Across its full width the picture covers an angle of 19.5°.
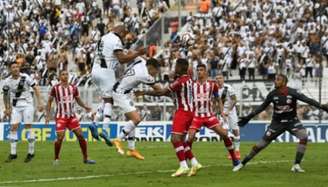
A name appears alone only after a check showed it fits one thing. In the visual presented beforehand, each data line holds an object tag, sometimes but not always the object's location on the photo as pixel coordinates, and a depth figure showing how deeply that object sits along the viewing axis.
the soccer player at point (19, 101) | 25.66
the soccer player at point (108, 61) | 24.41
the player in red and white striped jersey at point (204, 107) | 21.21
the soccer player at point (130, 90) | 24.62
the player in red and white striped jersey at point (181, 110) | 20.55
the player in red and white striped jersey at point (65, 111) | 23.98
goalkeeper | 21.81
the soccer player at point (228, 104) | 28.88
